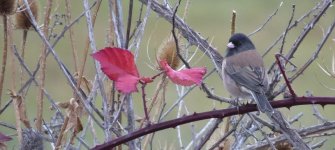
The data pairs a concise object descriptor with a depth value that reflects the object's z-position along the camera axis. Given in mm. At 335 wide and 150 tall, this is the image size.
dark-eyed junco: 6344
